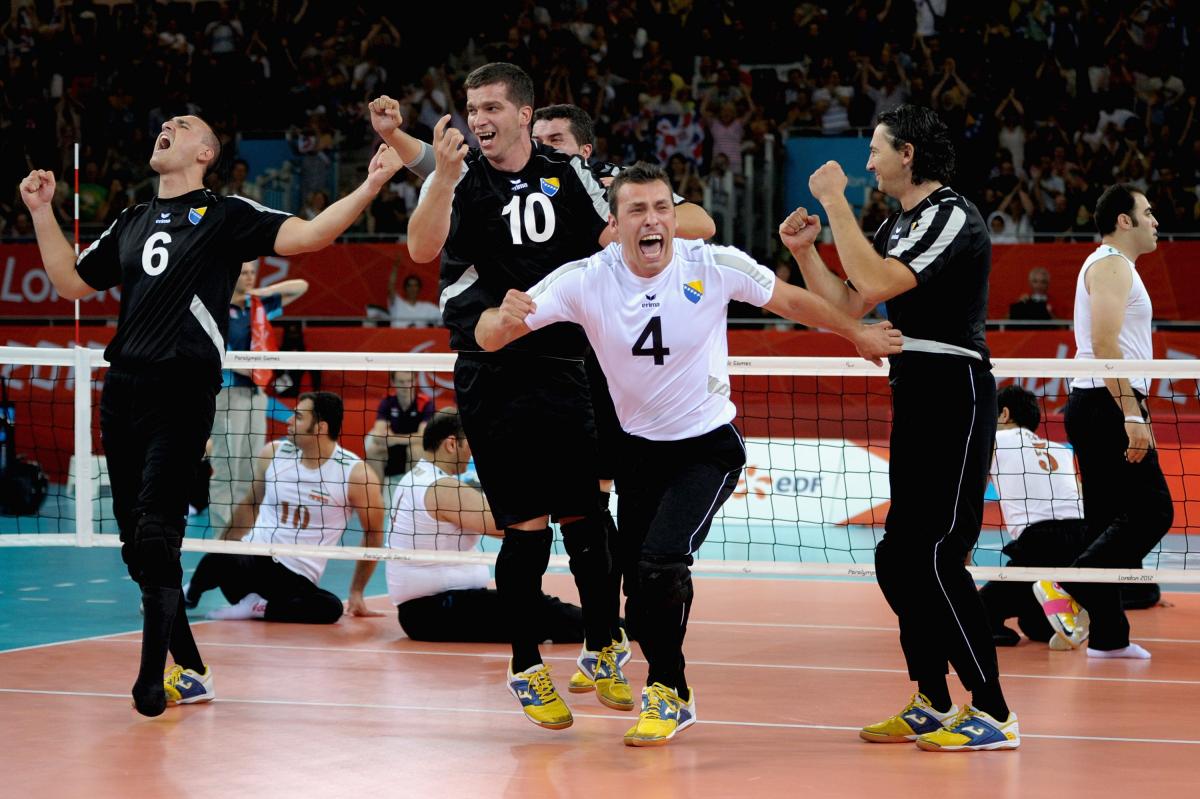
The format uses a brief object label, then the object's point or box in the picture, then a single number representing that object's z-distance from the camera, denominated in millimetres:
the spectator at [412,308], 15992
